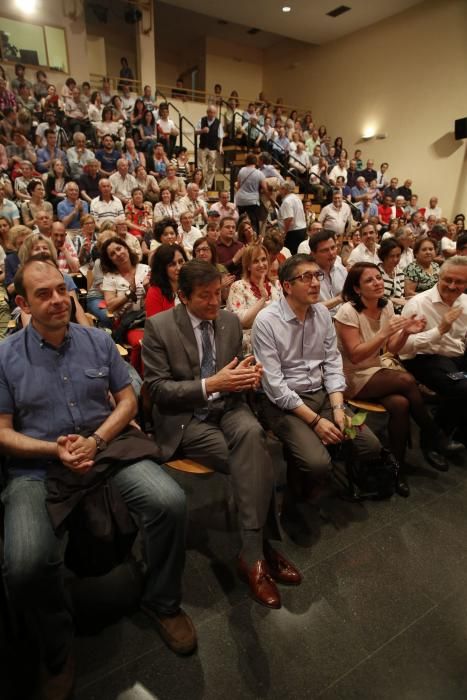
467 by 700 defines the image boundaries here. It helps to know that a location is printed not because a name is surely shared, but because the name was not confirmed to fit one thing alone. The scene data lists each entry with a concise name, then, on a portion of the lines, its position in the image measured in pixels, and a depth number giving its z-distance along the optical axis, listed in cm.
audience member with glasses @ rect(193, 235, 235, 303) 350
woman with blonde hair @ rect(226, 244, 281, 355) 272
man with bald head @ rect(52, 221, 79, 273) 407
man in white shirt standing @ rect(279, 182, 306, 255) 596
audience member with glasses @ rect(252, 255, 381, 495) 193
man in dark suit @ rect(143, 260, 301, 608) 164
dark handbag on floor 219
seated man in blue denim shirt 131
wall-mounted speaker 959
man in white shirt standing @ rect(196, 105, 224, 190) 898
